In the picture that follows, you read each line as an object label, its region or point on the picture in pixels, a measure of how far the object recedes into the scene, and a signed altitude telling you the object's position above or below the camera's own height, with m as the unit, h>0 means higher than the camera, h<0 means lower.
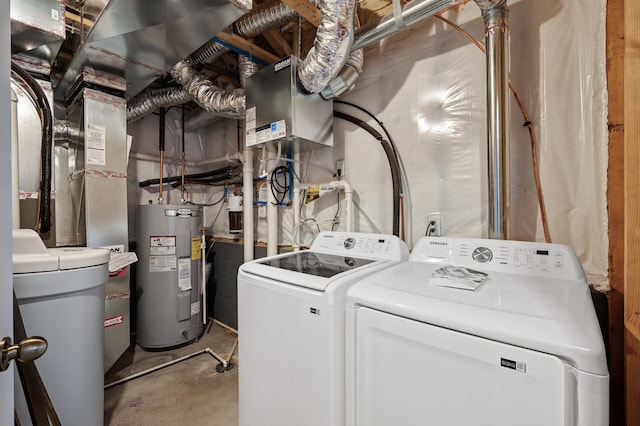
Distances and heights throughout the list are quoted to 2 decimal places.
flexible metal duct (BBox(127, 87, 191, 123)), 2.33 +0.95
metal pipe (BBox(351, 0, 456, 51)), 1.30 +0.94
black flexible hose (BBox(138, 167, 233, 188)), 2.73 +0.36
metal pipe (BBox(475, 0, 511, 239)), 1.22 +0.42
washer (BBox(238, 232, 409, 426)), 0.99 -0.48
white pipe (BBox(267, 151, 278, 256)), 2.12 -0.10
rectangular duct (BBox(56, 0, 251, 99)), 1.33 +0.96
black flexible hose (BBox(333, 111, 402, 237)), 1.62 +0.23
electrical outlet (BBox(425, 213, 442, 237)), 1.56 -0.10
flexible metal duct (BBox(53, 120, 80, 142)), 2.20 +0.64
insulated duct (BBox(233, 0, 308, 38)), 1.75 +1.22
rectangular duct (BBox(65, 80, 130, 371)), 1.88 +0.17
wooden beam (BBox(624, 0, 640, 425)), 0.79 +0.10
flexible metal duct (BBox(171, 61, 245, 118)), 2.06 +0.88
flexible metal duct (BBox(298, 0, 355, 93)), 1.36 +0.84
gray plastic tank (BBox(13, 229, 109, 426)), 1.08 -0.43
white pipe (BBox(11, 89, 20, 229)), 1.36 +0.23
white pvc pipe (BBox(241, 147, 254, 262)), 2.27 +0.02
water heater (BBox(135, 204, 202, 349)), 2.31 -0.53
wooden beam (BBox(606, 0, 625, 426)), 1.03 +0.08
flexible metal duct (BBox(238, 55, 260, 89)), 2.06 +1.06
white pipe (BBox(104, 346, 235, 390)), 1.91 -1.15
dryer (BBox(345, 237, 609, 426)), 0.61 -0.35
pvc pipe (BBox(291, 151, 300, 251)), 2.05 +0.09
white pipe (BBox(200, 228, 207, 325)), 2.54 -0.54
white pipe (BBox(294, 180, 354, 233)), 1.81 +0.08
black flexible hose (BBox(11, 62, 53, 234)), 1.51 +0.39
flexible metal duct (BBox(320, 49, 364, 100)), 1.71 +0.82
